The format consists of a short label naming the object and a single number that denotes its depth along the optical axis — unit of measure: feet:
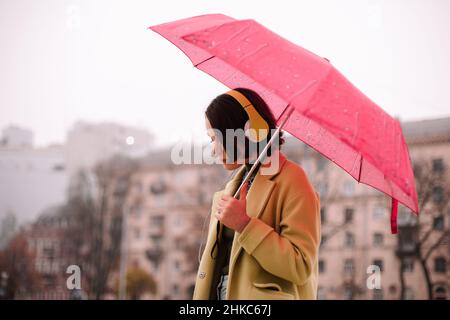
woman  7.04
